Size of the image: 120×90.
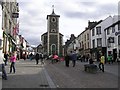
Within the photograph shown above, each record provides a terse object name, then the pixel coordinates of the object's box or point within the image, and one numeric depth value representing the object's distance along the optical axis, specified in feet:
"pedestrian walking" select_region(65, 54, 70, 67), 43.85
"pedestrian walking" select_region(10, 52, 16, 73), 25.59
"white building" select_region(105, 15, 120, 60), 68.67
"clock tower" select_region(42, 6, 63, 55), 170.02
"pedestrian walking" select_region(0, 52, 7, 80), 19.62
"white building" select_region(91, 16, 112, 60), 87.17
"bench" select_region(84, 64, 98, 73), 28.93
